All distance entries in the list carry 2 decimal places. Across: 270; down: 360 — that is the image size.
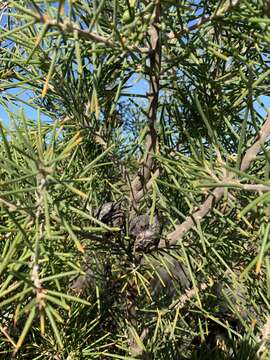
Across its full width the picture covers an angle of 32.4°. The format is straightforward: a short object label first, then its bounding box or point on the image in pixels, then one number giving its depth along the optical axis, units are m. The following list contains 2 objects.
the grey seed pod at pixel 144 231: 0.49
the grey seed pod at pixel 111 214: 0.52
